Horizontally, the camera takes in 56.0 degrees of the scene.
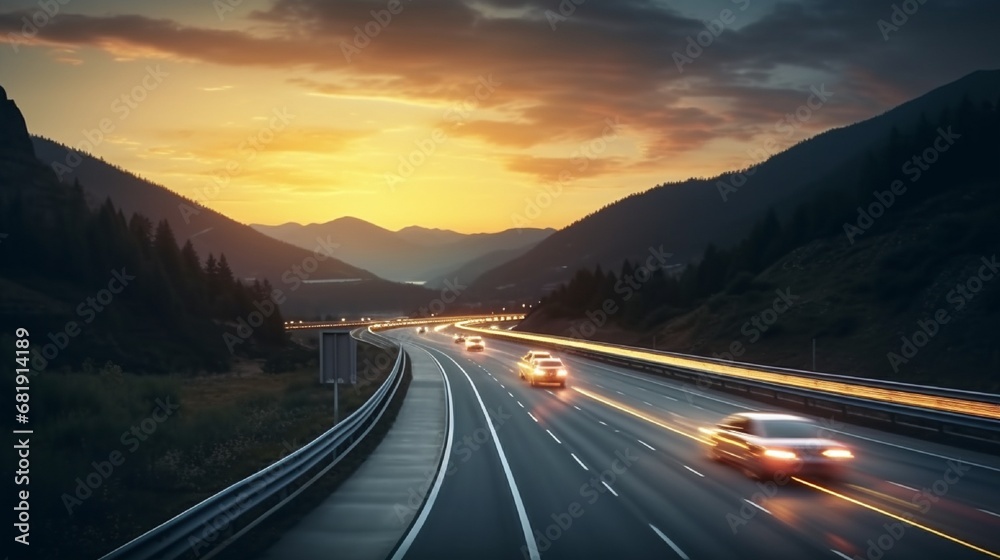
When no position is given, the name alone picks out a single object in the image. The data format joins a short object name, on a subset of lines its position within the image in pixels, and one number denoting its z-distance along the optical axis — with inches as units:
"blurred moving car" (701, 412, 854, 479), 765.9
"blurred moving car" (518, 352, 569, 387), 1918.1
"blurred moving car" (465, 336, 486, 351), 3648.9
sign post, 946.1
